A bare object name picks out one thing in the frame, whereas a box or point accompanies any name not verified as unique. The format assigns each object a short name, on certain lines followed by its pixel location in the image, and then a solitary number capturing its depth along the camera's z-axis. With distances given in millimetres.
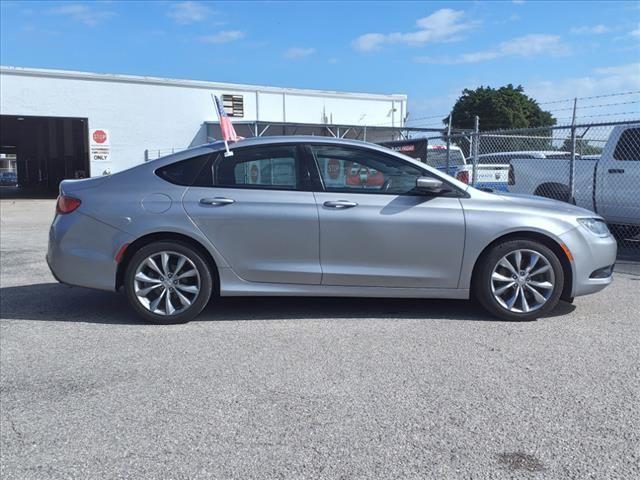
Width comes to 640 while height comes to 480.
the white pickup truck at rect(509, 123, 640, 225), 8969
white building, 24875
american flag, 5770
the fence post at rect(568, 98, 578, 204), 9219
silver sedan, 5270
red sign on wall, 25844
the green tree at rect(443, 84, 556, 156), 61219
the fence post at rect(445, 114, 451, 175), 11677
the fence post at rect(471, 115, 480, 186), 11047
